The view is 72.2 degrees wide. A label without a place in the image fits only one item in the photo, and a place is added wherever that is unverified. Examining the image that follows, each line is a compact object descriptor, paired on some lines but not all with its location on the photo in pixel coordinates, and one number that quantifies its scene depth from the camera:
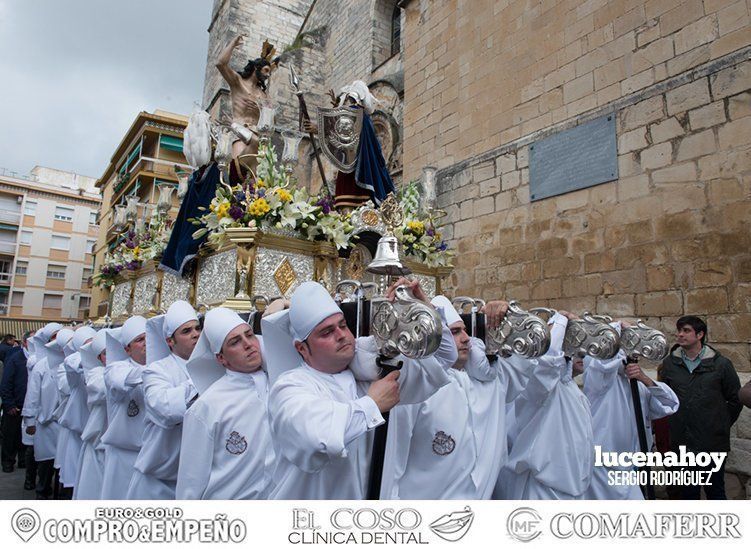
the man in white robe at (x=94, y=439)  4.34
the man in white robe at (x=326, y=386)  1.74
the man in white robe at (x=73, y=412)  5.29
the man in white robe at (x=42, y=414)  6.29
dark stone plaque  6.41
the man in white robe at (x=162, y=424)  2.94
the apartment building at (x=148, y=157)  27.84
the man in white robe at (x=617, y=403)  3.80
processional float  1.86
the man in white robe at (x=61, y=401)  5.68
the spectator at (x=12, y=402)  7.33
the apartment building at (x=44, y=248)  34.41
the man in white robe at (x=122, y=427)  3.53
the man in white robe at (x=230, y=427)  2.46
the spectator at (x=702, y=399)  4.05
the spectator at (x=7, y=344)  8.31
